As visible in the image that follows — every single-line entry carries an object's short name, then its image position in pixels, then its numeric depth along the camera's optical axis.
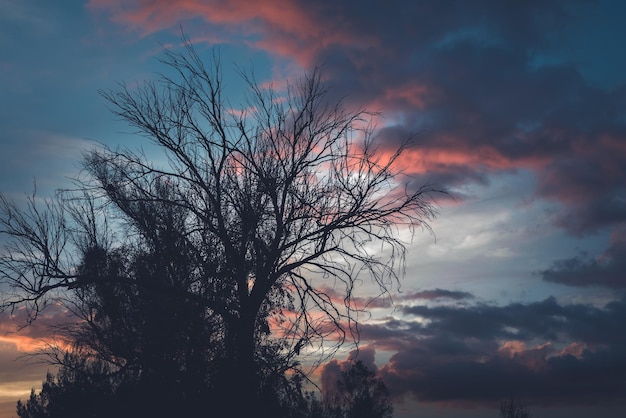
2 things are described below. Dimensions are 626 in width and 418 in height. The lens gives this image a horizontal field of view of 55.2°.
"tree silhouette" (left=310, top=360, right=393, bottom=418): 34.28
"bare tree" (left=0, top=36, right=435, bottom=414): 12.49
